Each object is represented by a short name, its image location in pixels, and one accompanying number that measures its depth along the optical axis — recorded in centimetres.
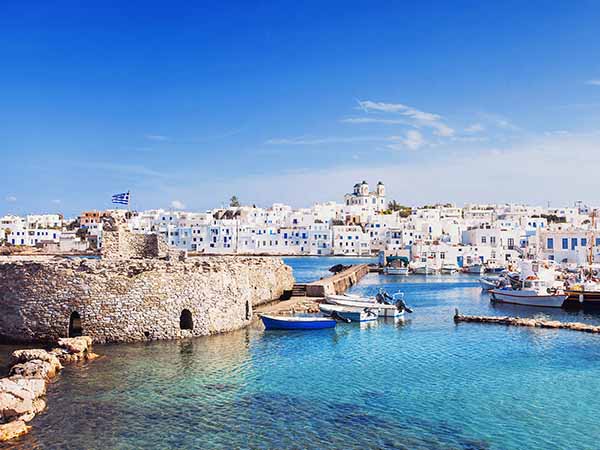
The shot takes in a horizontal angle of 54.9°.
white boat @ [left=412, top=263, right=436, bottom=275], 7756
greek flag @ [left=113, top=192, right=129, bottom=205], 3431
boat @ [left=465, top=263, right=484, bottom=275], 7480
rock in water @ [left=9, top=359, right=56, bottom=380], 1670
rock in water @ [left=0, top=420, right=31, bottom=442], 1277
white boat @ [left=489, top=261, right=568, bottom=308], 3788
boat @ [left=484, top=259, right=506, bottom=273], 7662
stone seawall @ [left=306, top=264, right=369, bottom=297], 3819
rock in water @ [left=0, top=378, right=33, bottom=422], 1386
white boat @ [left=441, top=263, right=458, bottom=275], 7809
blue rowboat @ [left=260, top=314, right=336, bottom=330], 2647
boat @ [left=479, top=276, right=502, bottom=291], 5002
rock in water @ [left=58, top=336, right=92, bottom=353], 1954
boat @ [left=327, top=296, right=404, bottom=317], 3231
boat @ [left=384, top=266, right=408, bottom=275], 7544
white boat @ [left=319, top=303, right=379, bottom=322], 3006
